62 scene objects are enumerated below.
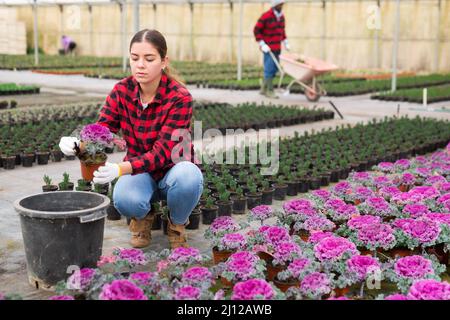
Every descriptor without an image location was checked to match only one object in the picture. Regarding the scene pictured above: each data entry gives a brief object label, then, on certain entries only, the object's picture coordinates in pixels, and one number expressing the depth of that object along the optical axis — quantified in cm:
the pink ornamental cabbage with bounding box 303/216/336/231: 388
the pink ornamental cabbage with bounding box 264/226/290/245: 354
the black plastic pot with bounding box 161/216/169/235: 453
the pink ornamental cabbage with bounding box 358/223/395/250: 357
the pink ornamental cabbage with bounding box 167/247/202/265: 322
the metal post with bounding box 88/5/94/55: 2608
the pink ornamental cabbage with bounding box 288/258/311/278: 316
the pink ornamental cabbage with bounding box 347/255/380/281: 312
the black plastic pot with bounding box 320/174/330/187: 608
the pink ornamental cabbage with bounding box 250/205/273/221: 401
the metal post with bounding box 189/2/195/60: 2297
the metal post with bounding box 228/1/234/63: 2196
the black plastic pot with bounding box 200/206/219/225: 483
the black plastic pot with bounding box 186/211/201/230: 467
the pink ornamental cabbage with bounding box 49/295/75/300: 264
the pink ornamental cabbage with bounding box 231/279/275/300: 271
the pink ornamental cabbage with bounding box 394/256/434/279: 311
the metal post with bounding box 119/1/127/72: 1708
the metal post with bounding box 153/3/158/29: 2430
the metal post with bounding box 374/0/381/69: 1861
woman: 380
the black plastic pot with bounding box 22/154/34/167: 667
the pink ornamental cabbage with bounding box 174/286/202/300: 275
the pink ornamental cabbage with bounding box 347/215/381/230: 376
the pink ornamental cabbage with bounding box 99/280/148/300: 262
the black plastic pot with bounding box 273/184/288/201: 558
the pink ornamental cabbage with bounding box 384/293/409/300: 273
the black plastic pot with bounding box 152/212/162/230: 465
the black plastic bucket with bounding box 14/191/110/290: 334
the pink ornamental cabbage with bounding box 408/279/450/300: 274
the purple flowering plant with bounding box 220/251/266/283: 308
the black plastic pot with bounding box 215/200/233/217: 498
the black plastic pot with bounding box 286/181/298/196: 572
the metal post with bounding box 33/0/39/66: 2052
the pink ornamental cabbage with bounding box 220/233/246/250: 357
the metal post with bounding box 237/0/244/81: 1544
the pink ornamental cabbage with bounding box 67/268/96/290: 285
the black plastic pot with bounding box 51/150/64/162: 693
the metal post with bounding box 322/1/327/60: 1944
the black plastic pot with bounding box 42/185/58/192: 527
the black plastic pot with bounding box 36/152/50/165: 678
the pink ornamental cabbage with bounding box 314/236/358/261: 330
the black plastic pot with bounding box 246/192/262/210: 526
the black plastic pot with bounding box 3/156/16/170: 652
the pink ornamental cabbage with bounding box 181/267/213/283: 292
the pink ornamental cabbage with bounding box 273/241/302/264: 335
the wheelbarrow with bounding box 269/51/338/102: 1208
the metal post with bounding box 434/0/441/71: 1742
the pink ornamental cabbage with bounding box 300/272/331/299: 292
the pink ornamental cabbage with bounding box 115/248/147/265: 318
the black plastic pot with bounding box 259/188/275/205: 538
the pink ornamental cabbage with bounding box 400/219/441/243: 361
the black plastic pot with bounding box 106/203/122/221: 484
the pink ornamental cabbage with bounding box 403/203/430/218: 403
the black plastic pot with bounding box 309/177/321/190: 595
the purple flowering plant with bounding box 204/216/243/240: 376
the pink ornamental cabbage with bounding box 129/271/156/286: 287
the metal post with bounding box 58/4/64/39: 2727
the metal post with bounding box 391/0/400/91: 1297
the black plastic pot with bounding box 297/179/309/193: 582
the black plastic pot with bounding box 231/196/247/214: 514
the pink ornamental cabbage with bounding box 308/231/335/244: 357
